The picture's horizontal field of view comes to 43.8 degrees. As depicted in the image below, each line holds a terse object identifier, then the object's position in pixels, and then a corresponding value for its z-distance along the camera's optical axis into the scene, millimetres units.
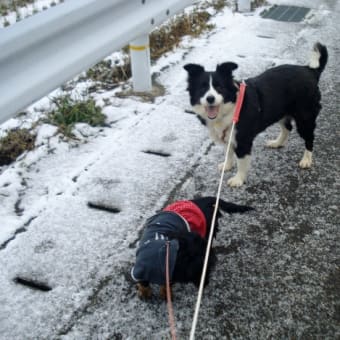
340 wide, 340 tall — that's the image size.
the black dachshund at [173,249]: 2008
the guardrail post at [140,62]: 3916
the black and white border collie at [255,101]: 2961
